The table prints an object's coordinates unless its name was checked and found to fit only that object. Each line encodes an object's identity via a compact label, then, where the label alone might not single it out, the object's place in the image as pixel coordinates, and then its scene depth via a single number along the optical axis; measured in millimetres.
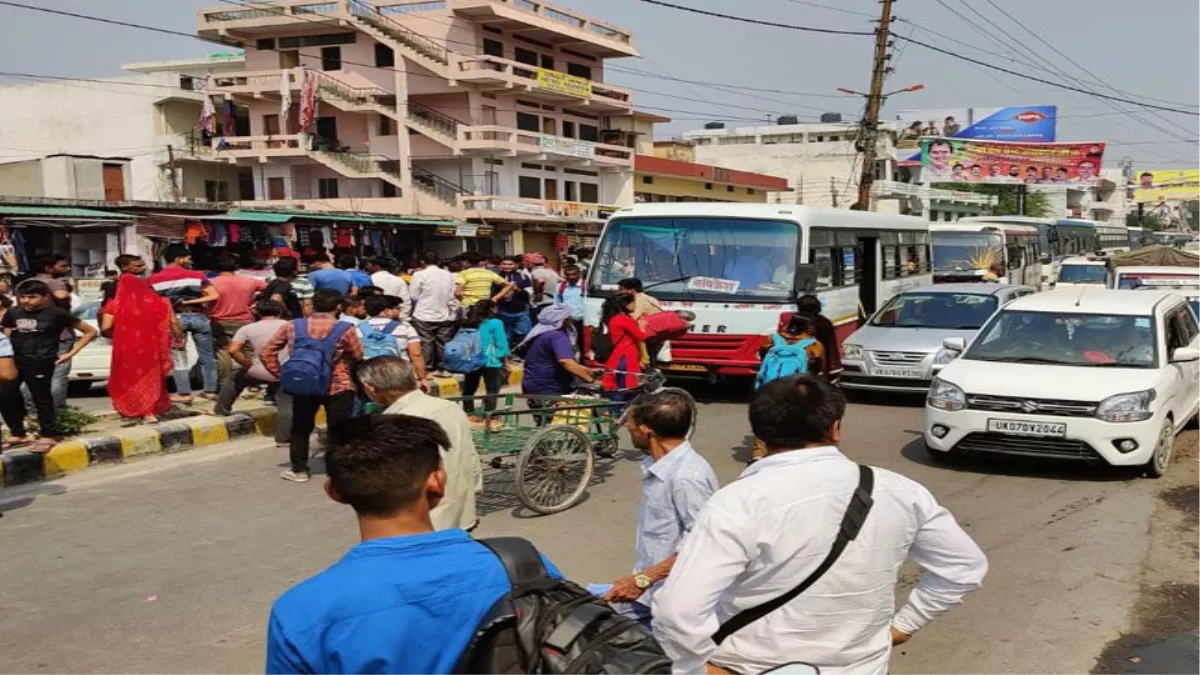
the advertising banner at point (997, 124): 45156
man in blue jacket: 1704
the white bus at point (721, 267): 11500
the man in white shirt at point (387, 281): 12703
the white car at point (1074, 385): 7582
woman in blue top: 8805
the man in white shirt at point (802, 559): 2199
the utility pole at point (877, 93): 25312
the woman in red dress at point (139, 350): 9039
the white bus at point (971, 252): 21594
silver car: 11656
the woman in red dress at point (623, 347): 8469
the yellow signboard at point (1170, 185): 65250
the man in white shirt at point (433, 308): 12438
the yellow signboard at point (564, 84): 41875
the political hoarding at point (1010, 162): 39375
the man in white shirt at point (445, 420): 4406
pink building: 39719
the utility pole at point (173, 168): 38562
